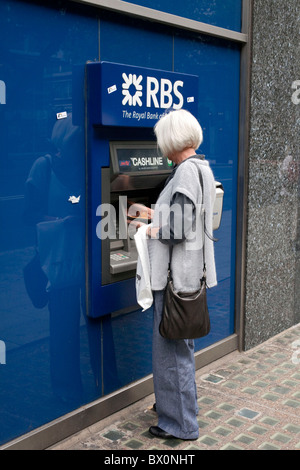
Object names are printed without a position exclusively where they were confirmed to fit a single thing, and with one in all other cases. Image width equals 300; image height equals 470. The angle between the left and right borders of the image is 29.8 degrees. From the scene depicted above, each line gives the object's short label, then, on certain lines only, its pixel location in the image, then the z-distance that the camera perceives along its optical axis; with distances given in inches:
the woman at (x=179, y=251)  112.2
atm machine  118.0
